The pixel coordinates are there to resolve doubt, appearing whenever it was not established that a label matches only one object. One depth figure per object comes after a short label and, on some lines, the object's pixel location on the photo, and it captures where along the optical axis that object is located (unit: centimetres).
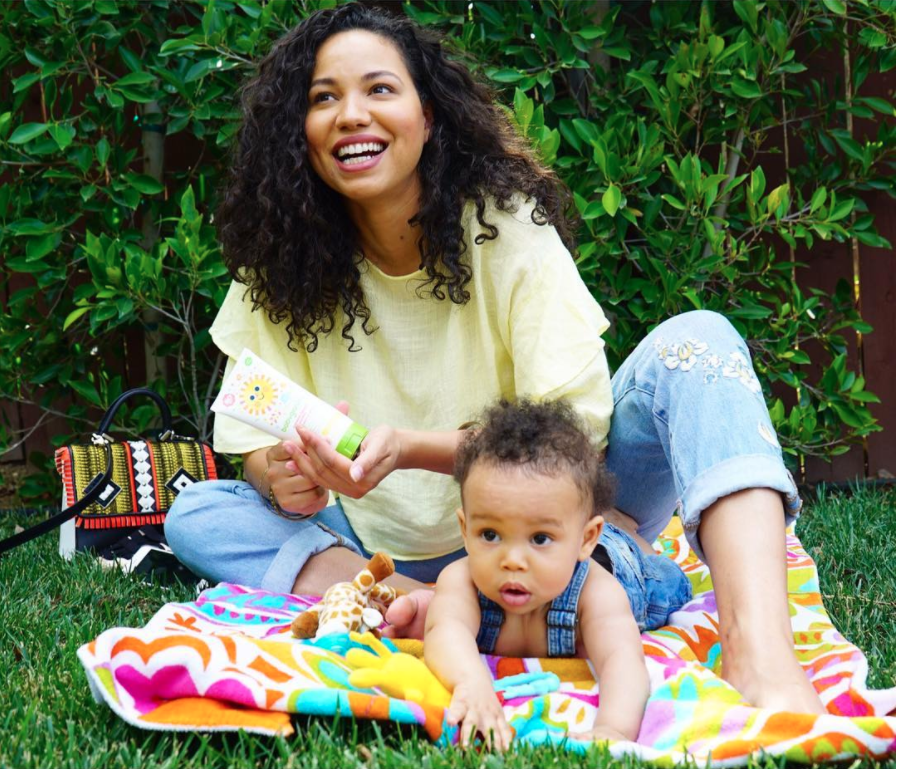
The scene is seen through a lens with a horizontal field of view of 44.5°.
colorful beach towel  148
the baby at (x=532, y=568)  173
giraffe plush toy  196
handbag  295
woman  222
